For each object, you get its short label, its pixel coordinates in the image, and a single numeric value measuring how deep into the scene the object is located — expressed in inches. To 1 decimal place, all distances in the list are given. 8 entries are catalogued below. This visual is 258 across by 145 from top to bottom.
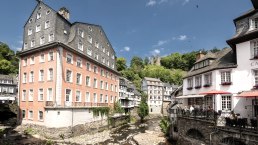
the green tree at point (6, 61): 2404.8
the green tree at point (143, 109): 2057.5
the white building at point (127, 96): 2299.5
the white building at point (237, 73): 714.2
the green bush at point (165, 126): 1135.8
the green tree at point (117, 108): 1835.1
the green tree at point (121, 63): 3667.6
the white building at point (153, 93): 3075.8
